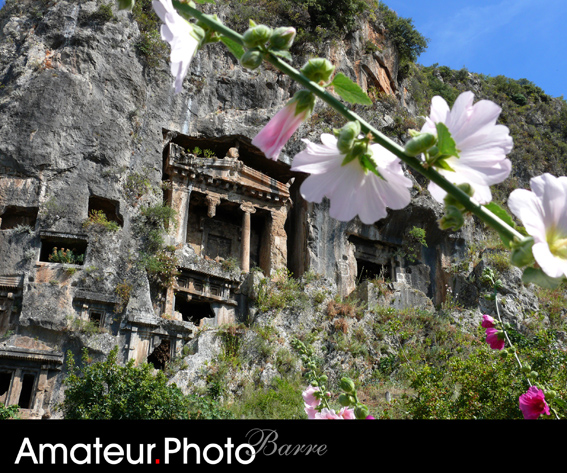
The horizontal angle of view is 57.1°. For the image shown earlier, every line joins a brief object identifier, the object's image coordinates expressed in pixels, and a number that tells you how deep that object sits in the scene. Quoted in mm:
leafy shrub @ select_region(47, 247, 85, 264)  15383
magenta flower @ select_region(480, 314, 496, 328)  2993
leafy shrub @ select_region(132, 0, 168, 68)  20750
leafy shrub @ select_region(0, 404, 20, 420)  10844
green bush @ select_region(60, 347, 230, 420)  10289
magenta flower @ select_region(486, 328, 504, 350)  2377
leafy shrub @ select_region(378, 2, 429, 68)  28328
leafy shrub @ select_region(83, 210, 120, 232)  16125
